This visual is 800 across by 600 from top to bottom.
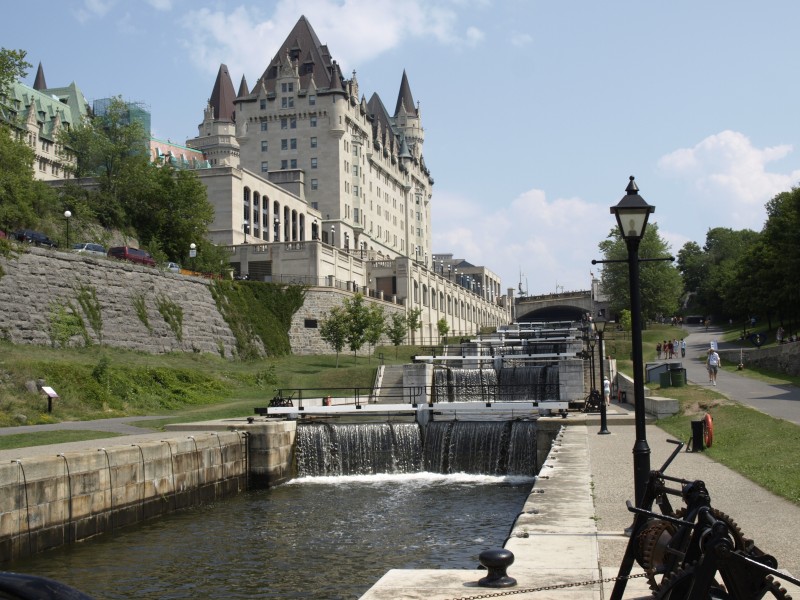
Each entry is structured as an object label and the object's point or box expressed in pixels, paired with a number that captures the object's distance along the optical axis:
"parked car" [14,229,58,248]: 46.28
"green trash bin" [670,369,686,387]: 39.66
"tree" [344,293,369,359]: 61.37
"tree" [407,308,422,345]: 79.69
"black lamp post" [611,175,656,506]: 10.73
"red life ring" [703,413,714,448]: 21.64
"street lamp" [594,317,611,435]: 26.52
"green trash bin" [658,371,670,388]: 39.97
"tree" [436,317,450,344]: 93.50
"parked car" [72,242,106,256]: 54.72
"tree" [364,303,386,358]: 62.81
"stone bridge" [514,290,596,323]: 149.49
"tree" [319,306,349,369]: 60.59
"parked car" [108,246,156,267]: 55.03
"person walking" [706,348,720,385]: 40.84
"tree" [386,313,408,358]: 70.29
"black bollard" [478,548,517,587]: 8.36
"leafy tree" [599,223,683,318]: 99.38
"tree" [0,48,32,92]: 51.59
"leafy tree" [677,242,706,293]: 150.38
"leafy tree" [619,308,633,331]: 81.44
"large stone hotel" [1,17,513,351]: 80.88
